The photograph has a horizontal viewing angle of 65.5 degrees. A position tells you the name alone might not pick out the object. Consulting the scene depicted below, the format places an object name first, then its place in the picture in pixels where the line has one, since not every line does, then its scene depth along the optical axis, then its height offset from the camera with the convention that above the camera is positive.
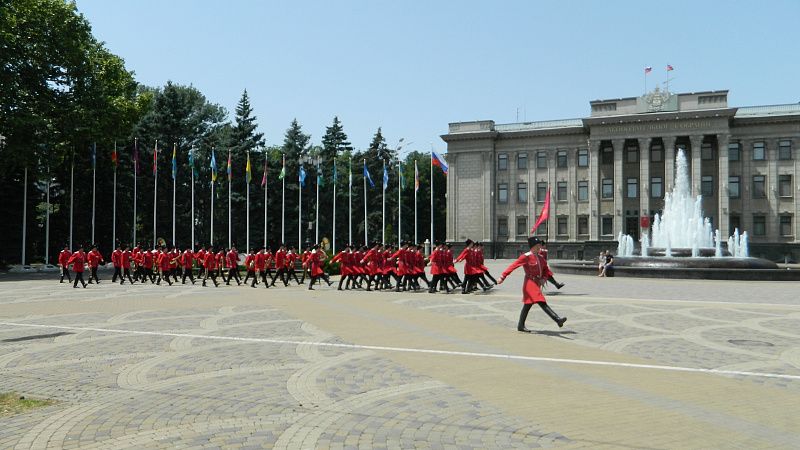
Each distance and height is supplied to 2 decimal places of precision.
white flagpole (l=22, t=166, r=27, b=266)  42.38 +2.36
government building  64.81 +8.06
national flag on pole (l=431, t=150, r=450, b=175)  54.91 +7.34
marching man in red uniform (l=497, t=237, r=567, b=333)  11.85 -0.73
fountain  28.48 -0.80
